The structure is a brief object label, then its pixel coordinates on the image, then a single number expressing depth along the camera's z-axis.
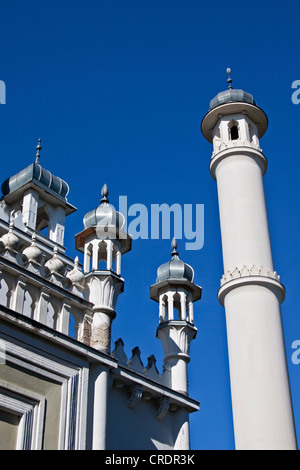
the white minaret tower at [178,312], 12.37
